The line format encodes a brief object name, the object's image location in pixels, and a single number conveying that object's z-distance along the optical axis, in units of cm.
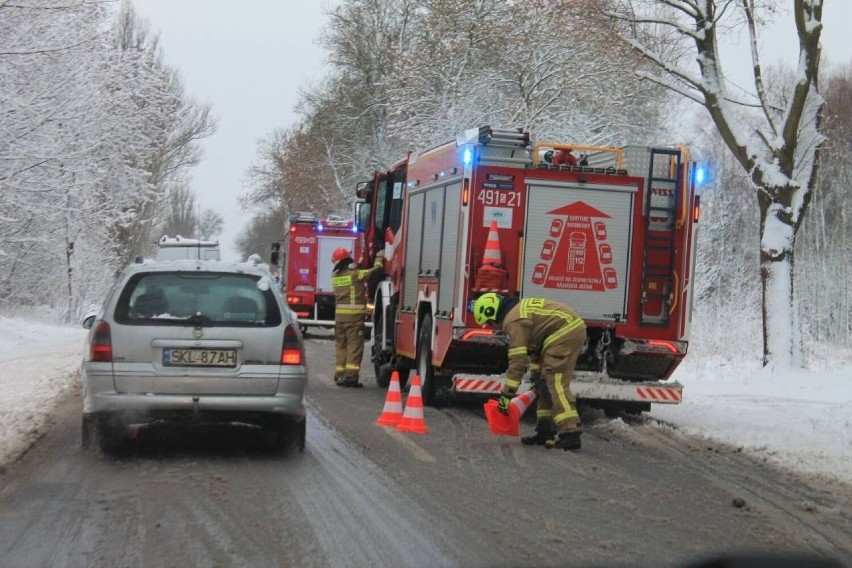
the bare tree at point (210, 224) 11701
